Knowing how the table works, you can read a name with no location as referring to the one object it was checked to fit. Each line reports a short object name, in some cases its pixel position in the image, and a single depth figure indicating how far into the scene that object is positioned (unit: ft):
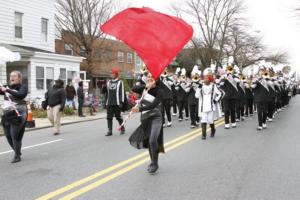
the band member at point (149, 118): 26.27
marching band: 42.50
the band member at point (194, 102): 50.73
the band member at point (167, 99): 52.85
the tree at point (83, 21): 128.67
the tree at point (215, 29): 190.61
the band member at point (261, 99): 48.11
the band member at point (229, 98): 50.04
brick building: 140.36
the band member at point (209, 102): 41.06
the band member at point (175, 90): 64.28
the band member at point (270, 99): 51.29
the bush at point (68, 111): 76.28
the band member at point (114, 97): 44.96
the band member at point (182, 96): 63.49
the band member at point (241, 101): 56.17
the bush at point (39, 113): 73.02
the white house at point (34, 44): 85.25
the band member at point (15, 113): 30.55
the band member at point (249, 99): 64.77
